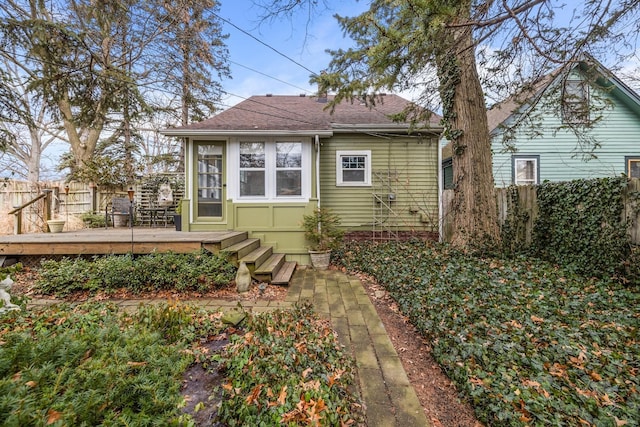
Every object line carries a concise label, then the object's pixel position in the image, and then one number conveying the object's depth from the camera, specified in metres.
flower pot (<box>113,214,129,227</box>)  7.81
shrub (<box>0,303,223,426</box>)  1.01
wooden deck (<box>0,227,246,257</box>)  4.11
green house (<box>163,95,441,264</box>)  5.80
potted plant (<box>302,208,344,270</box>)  5.38
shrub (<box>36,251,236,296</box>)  3.57
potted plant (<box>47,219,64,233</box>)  5.91
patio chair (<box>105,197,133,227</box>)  7.62
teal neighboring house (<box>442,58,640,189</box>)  8.44
